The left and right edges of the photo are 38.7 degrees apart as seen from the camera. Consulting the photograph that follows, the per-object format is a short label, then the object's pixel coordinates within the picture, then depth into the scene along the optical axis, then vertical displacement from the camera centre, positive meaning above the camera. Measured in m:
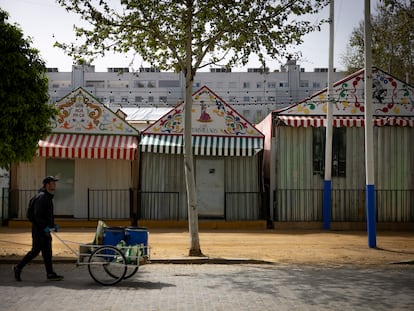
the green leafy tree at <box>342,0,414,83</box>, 22.79 +6.33
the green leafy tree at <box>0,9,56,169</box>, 12.62 +1.79
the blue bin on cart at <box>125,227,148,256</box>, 10.28 -0.99
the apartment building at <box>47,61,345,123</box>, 57.44 +9.97
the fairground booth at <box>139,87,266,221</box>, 20.45 +0.27
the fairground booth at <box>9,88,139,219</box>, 20.34 +0.29
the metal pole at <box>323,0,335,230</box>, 19.08 +1.18
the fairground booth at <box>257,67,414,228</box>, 20.12 +0.57
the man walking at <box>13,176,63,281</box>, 10.12 -0.95
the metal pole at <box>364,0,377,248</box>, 14.67 +1.31
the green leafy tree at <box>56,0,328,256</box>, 13.70 +3.57
